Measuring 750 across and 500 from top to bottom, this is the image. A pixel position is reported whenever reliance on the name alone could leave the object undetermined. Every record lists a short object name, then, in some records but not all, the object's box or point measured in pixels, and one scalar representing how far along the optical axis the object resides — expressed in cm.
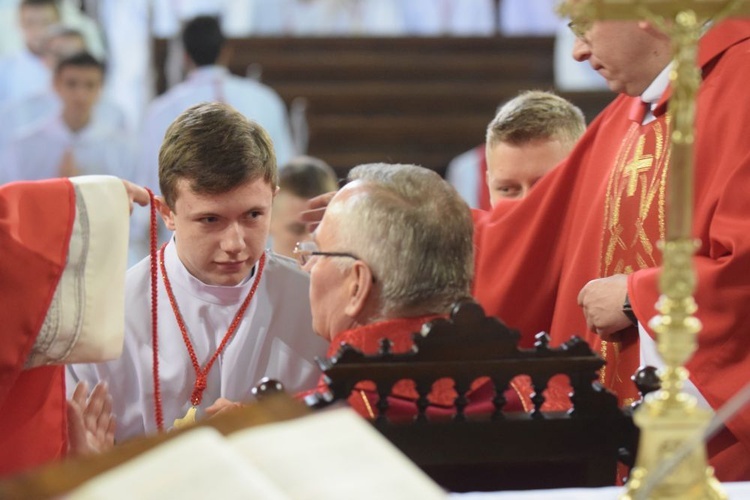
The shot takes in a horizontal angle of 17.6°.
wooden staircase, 1951
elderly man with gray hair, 433
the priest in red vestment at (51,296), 454
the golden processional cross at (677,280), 290
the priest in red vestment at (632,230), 500
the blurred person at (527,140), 657
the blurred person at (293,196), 886
